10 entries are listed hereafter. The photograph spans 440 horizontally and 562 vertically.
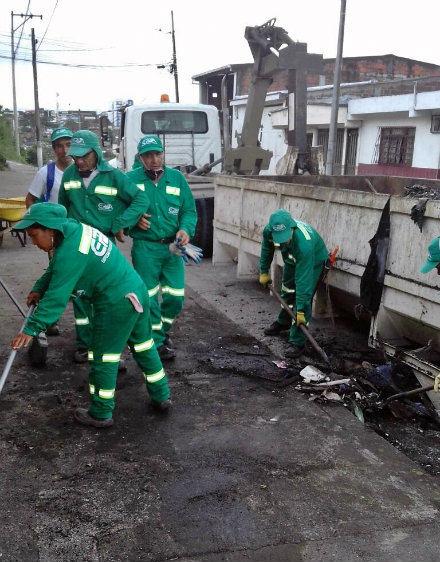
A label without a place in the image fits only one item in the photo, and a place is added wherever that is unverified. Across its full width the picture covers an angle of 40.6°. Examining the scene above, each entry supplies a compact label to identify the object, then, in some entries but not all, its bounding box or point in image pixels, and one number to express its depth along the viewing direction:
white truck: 10.62
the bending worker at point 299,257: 5.04
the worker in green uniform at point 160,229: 4.84
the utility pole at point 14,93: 37.85
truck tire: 8.90
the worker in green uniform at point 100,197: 4.59
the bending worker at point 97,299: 3.30
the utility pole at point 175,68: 32.56
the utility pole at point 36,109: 30.11
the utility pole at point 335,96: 17.61
